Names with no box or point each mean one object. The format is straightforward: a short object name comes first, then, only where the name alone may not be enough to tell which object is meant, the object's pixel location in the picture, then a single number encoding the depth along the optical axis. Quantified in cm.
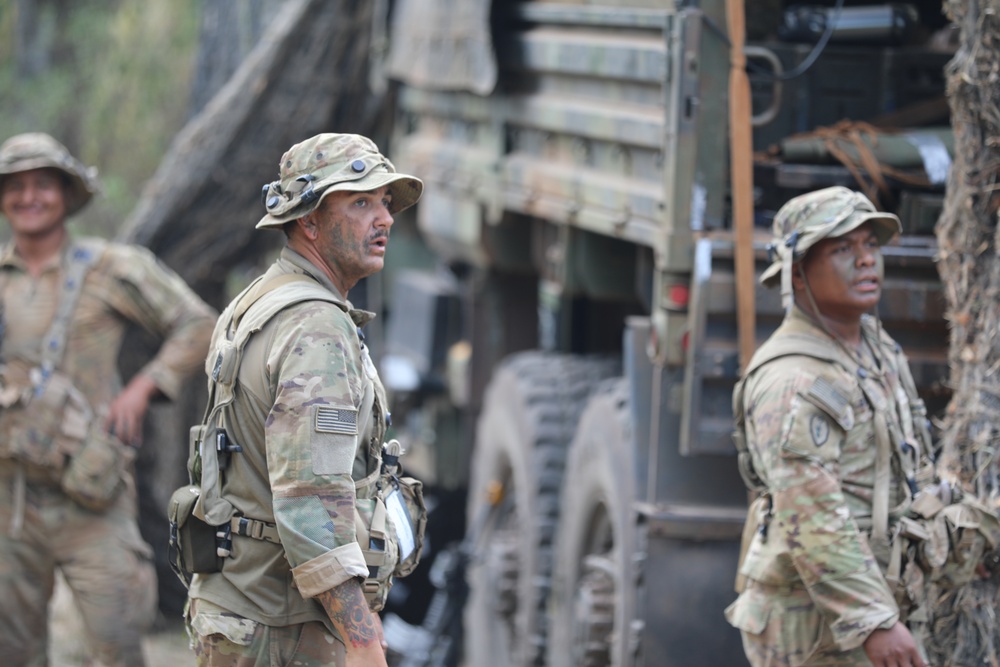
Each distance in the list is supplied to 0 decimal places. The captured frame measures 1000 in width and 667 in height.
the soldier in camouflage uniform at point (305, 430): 685
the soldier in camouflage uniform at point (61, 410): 1087
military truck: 1004
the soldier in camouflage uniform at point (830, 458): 773
